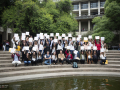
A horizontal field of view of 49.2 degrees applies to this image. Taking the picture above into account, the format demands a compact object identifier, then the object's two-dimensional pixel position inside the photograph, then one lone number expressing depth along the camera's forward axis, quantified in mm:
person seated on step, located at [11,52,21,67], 9570
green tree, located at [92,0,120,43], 17656
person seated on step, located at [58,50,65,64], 10647
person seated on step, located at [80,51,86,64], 10703
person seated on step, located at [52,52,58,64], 10658
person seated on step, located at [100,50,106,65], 10359
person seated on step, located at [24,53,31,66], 9870
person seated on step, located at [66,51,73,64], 10734
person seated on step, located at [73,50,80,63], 10622
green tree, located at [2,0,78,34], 17555
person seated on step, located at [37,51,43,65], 10385
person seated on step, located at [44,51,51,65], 10512
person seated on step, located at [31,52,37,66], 10149
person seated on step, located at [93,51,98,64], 10664
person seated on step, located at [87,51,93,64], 10781
